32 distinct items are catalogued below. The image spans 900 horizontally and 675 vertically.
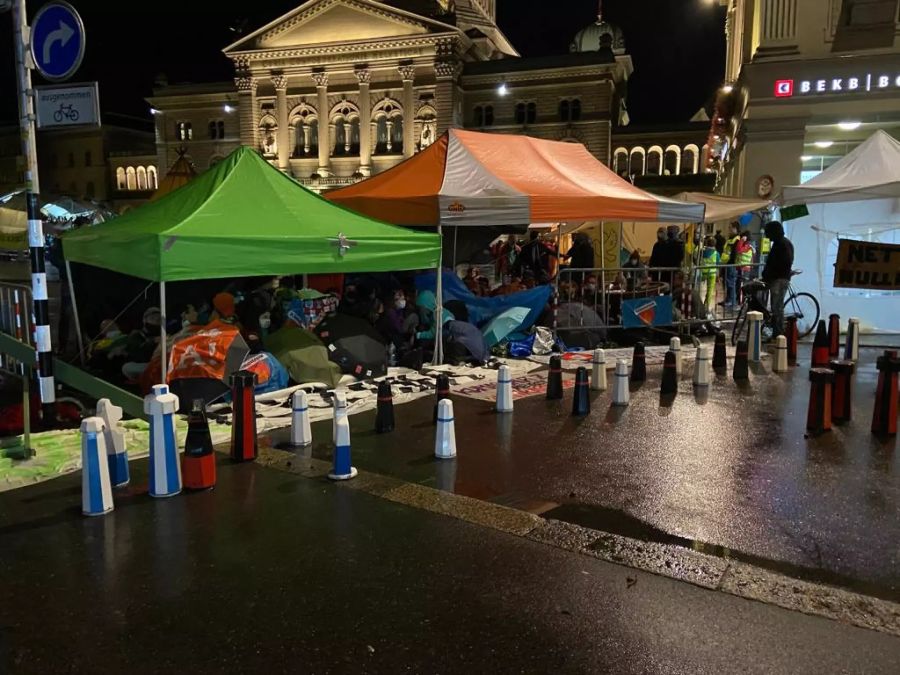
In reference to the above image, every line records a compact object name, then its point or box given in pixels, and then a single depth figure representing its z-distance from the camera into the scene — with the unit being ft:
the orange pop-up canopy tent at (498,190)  37.81
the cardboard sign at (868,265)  39.25
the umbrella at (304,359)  30.91
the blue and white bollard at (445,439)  21.04
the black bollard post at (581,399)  26.48
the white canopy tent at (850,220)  42.63
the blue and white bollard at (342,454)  18.97
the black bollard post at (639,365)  32.55
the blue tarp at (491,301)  40.81
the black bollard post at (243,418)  20.52
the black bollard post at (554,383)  28.84
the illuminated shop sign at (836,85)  62.13
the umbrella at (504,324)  39.34
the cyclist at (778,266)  41.42
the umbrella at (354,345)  32.76
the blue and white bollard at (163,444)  17.28
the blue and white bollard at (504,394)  26.55
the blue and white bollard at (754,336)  37.99
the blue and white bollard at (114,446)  18.56
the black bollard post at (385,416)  24.03
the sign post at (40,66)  21.84
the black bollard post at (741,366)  33.14
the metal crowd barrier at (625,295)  42.22
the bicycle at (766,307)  43.02
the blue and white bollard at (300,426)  22.26
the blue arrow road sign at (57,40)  21.80
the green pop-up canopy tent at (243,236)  25.70
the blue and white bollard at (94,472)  16.21
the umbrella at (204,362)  26.68
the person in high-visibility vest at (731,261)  55.01
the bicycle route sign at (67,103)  21.98
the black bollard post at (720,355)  35.49
